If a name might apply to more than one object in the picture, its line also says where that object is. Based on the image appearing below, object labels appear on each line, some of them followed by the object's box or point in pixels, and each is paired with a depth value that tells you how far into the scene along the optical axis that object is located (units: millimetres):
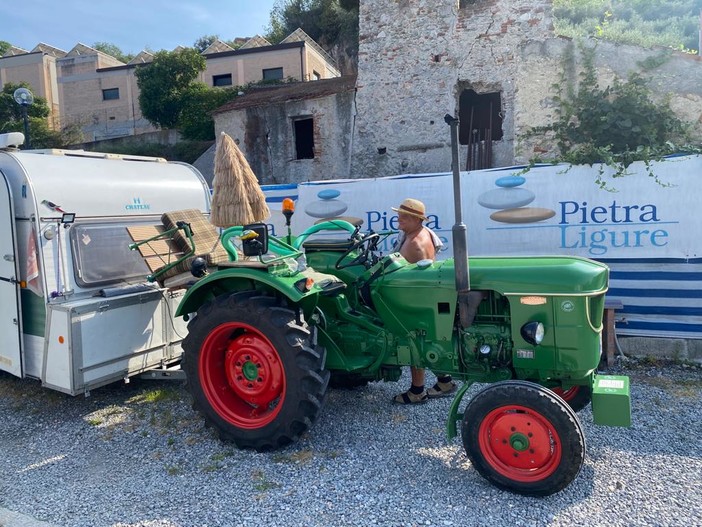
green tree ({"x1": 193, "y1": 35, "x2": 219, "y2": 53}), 39562
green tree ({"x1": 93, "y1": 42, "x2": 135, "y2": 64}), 47072
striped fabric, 5559
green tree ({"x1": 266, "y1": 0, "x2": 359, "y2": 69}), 27750
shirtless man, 4523
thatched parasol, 4266
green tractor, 3182
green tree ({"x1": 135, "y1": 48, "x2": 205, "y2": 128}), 24781
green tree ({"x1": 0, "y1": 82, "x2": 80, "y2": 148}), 26281
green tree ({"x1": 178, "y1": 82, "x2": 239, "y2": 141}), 23344
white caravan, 4305
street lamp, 8297
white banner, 5566
